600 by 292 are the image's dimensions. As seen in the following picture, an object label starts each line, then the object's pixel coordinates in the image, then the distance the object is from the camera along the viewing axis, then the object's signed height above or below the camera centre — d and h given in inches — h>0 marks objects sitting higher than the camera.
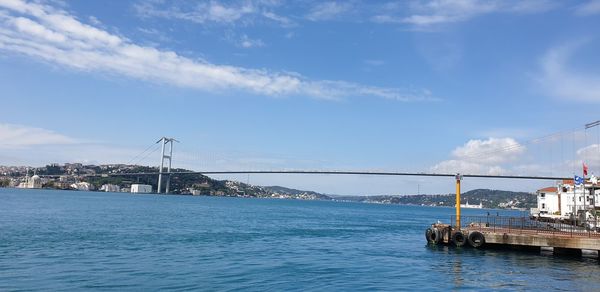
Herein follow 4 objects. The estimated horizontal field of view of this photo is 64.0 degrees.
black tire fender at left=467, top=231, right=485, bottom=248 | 1136.2 -77.6
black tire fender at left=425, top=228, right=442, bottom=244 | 1238.9 -81.0
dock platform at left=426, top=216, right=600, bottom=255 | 999.6 -65.1
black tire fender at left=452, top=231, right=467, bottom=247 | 1176.8 -81.6
